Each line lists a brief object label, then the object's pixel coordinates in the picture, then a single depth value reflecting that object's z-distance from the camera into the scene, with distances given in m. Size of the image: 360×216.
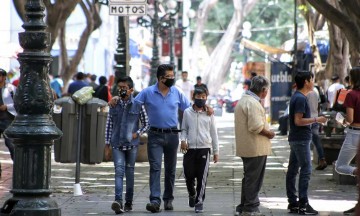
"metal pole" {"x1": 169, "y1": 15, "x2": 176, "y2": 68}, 45.44
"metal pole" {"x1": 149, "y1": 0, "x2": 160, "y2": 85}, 39.62
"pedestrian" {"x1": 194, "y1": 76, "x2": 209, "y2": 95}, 33.80
